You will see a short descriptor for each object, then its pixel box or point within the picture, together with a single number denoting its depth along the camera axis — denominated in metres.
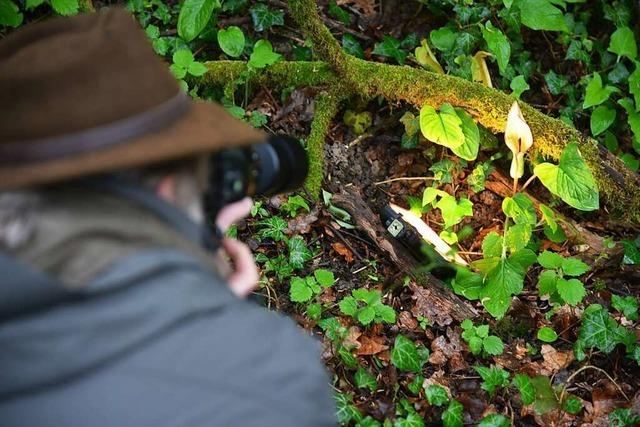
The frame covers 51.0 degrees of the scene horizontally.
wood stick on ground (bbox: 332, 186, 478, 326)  2.89
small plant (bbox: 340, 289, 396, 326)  2.64
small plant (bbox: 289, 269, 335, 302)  2.68
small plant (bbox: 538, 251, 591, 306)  2.77
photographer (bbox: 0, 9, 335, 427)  1.13
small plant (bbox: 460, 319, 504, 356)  2.71
